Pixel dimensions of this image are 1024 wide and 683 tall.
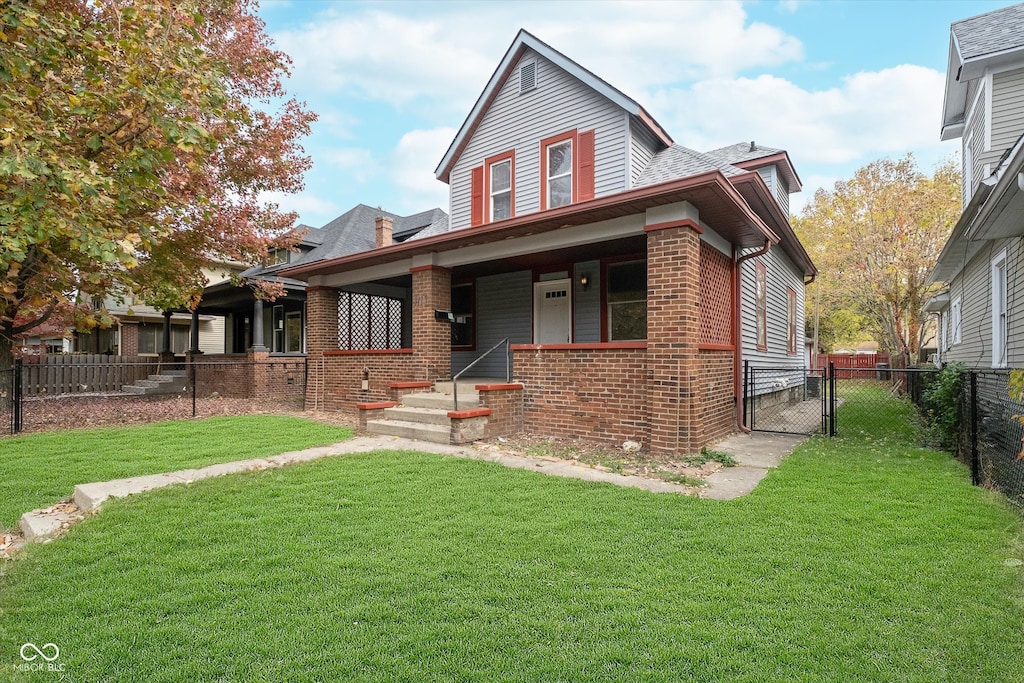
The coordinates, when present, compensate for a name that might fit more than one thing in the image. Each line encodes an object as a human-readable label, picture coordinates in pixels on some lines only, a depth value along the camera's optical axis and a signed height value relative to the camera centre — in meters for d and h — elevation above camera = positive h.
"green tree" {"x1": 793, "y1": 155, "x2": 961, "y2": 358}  18.69 +4.39
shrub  6.76 -0.79
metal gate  8.71 -1.28
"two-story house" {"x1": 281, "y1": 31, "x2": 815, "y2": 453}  6.57 +1.40
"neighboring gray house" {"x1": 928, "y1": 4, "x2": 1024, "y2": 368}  6.86 +1.84
